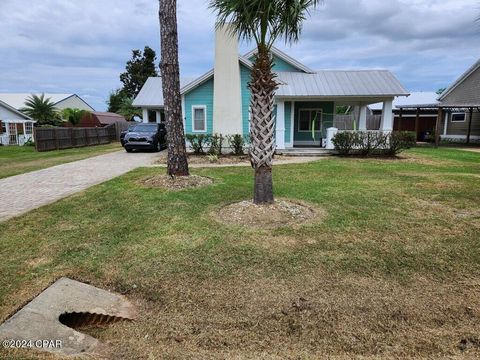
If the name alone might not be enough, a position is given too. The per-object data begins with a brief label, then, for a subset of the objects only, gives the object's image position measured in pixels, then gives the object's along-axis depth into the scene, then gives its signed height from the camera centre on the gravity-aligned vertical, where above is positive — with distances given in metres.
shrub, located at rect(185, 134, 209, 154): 15.91 -0.47
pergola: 21.21 +1.59
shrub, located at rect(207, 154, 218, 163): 14.07 -1.11
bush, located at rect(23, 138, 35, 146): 27.56 -0.90
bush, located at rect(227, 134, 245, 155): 15.59 -0.55
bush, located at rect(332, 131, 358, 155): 15.42 -0.46
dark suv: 18.62 -0.38
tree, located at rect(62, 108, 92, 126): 36.00 +1.71
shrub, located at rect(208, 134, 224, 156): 15.63 -0.60
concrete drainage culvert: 2.72 -1.66
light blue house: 16.62 +1.77
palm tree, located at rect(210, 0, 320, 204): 5.53 +1.53
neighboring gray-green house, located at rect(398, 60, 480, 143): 24.34 +1.69
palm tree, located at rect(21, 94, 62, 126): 32.97 +1.95
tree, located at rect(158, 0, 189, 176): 8.63 +1.15
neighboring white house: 29.24 +0.45
